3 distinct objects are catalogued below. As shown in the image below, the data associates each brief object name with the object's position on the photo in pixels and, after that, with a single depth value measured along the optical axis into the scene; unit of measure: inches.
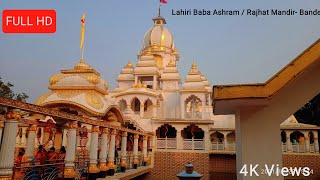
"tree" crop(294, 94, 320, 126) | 1189.7
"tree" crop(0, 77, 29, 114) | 1217.0
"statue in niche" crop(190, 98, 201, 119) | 1062.7
